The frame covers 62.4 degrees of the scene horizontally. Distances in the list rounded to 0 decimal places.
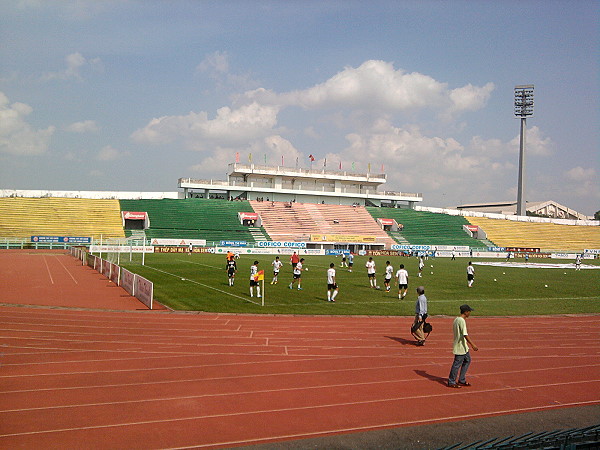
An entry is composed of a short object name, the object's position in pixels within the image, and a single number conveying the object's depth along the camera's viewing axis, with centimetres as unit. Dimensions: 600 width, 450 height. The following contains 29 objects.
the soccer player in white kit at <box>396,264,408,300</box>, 2120
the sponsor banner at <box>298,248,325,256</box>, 5894
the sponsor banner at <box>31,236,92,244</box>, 5312
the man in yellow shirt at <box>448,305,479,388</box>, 914
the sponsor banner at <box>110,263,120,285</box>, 2546
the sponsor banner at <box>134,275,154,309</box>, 1802
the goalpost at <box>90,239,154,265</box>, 3676
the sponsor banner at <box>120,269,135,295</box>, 2147
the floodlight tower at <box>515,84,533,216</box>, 9894
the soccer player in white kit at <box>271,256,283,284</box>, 2652
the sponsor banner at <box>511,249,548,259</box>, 6694
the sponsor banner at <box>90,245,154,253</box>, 3797
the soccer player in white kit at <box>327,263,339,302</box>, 2059
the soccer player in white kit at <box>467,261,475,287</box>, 2698
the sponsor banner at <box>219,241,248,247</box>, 5707
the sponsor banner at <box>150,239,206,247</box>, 5506
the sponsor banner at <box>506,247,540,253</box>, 6976
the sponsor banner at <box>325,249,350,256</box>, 5947
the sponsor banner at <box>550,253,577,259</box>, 6694
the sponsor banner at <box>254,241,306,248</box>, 5858
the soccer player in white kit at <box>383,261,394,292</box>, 2370
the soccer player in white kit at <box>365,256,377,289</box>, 2572
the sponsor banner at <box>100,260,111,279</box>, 2848
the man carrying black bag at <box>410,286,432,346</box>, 1297
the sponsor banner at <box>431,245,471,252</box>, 6706
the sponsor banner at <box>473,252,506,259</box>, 6583
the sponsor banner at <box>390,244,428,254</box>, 6538
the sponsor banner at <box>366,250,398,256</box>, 6335
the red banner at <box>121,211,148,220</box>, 6469
